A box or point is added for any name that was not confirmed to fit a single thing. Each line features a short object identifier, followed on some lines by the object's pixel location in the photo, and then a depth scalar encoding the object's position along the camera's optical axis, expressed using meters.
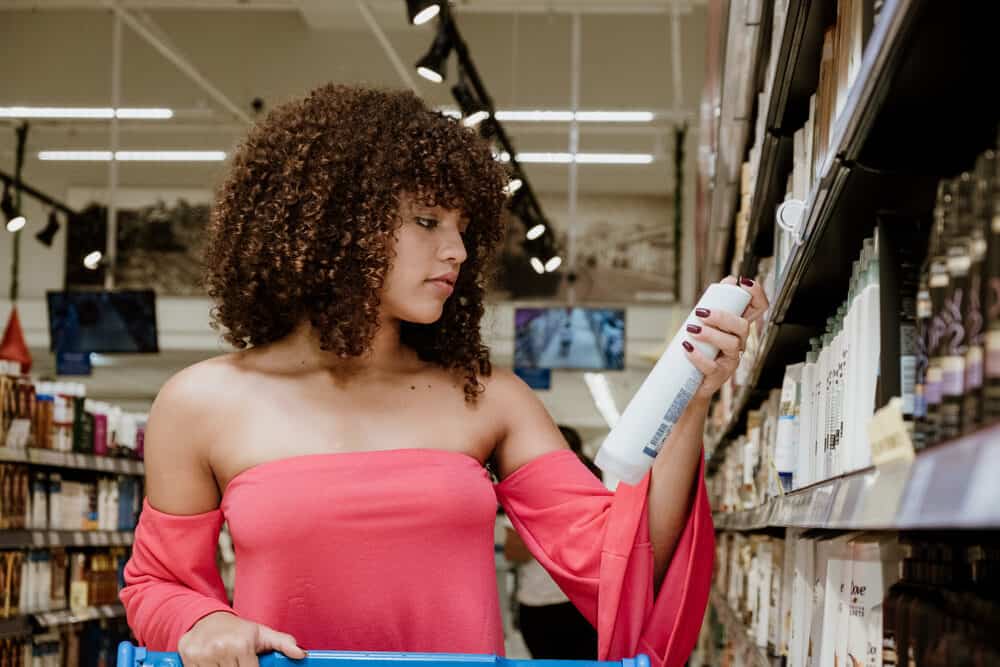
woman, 1.81
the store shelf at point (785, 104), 1.92
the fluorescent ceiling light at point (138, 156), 14.45
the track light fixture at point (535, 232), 10.66
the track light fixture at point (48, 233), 12.75
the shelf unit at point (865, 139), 1.11
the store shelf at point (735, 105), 2.70
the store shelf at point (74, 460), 5.26
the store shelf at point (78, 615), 5.58
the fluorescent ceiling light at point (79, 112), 12.44
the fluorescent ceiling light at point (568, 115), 11.89
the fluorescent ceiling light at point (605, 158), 14.50
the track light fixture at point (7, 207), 10.66
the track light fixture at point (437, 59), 7.18
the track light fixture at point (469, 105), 8.34
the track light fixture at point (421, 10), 6.34
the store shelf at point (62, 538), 5.34
